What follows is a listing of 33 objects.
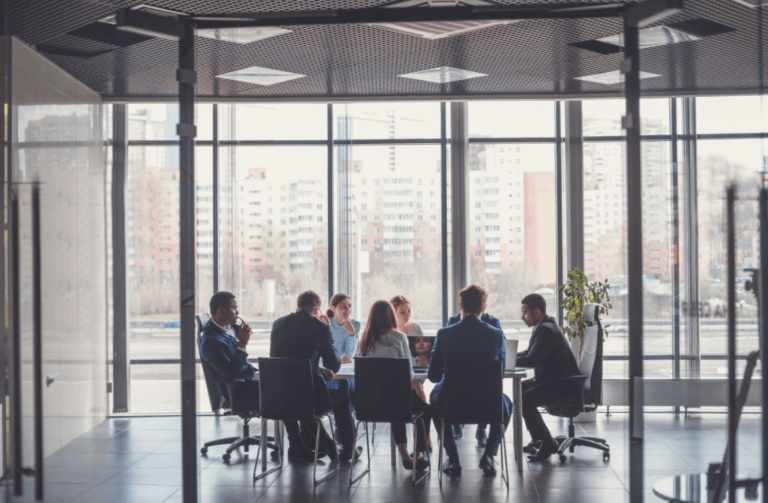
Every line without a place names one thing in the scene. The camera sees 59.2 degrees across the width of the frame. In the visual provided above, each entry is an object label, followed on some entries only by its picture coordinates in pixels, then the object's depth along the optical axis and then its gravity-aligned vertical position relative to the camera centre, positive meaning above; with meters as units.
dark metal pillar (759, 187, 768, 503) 2.97 -0.23
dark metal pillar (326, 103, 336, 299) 8.10 +0.35
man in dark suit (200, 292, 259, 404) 5.26 -0.78
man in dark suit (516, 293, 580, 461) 5.32 -0.96
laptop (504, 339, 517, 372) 5.52 -0.89
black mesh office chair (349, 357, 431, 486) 4.68 -0.99
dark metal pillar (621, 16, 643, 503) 3.16 -0.10
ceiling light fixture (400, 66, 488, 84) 5.97 +1.57
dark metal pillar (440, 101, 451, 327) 8.07 +0.70
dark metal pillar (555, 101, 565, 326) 7.88 +0.46
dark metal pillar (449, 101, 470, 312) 7.98 +0.56
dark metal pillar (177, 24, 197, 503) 3.42 -0.07
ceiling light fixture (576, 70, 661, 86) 6.16 +1.57
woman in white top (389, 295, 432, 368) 6.51 -0.66
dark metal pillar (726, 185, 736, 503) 2.99 -0.44
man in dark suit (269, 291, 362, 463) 4.87 -0.67
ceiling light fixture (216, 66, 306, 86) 5.95 +1.58
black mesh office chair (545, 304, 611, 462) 5.40 -1.20
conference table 5.23 -1.28
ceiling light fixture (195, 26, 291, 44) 4.57 +1.52
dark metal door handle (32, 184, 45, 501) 2.93 -0.43
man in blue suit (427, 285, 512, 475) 4.72 -0.67
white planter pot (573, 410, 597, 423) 6.84 -1.74
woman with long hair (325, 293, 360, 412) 6.24 -0.73
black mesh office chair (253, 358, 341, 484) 4.72 -0.99
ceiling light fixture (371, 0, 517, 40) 4.28 +1.52
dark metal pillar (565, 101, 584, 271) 7.79 +0.72
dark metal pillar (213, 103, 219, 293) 7.91 +0.61
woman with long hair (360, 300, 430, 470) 5.02 -0.70
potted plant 7.03 -0.57
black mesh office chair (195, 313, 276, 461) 5.34 -1.26
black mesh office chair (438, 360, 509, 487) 4.57 -0.98
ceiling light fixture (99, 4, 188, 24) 4.18 +1.51
